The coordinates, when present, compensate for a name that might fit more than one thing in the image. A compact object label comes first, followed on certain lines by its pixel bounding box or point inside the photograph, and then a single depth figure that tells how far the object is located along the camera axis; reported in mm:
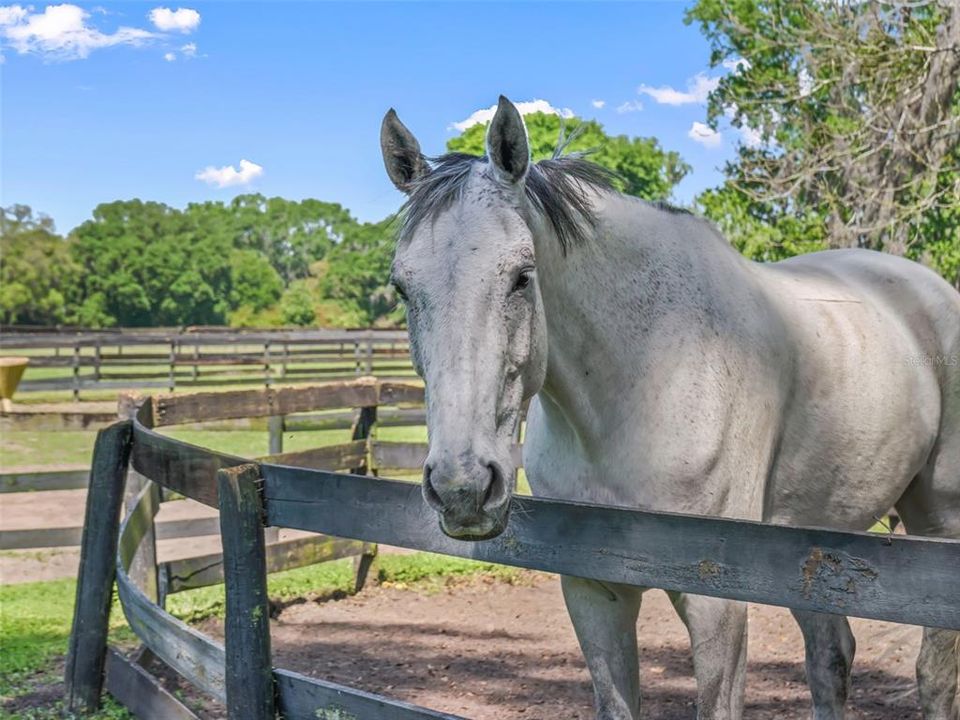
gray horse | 2090
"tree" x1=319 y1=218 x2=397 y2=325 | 56094
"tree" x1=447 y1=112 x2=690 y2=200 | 34409
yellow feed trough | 14144
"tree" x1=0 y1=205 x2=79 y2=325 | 52750
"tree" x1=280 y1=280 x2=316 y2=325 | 57000
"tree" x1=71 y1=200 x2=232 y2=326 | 58125
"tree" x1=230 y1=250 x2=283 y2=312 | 66125
